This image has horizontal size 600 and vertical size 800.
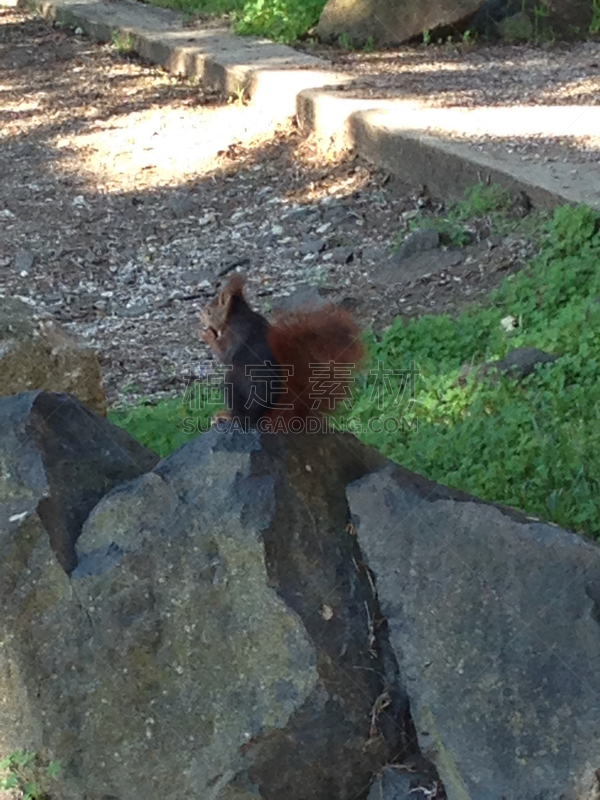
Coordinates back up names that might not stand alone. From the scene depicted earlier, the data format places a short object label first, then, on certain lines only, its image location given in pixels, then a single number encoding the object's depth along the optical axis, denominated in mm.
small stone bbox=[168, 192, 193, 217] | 8203
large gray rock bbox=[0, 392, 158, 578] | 2873
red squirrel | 2814
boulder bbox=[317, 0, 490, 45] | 9500
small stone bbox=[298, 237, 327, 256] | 7180
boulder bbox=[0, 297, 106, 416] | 4512
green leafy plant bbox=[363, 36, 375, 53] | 9812
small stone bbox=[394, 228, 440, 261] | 6578
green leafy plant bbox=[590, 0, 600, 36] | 9453
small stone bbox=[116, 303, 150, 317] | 7051
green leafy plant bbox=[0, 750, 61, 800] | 2787
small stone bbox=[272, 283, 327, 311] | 6289
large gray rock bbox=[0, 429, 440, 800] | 2611
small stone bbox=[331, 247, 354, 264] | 6915
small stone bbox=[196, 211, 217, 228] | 8008
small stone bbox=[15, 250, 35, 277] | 7785
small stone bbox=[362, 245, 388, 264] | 6777
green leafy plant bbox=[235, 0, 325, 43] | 10375
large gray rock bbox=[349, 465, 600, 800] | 2395
